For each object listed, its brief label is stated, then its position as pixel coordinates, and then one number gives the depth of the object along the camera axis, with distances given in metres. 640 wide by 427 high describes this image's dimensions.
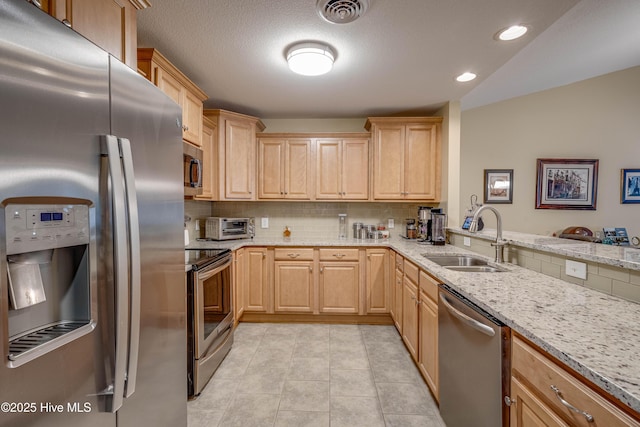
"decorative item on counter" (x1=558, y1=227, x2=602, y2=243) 3.79
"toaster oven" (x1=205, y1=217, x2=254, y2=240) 3.17
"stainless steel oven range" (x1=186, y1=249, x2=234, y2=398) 1.87
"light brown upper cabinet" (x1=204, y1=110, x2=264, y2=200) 3.09
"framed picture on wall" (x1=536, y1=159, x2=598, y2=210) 4.29
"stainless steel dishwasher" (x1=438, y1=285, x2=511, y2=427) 1.08
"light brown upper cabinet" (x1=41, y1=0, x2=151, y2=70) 0.97
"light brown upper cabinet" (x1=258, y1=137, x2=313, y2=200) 3.38
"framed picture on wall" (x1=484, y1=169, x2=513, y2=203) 4.42
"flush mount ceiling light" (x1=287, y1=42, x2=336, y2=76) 1.94
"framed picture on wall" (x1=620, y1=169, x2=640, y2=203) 4.14
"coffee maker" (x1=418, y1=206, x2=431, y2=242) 3.15
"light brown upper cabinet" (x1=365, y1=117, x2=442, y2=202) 3.27
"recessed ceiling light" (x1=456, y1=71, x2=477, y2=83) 2.41
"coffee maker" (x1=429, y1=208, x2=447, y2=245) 2.91
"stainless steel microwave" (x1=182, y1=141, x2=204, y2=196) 2.13
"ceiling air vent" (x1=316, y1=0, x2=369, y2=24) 1.50
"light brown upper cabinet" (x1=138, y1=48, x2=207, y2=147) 1.86
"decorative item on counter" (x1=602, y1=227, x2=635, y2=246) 3.81
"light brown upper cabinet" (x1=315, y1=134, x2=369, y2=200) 3.38
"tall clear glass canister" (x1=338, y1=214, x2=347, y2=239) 3.61
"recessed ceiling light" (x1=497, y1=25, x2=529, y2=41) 1.75
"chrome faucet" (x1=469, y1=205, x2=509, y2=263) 1.97
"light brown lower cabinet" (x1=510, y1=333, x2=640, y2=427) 0.69
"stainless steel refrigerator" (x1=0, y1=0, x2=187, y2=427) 0.57
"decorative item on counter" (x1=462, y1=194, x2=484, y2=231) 2.62
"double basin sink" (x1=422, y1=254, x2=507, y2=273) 2.03
